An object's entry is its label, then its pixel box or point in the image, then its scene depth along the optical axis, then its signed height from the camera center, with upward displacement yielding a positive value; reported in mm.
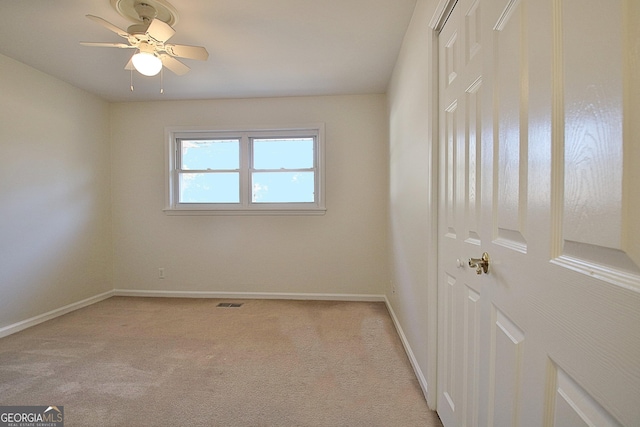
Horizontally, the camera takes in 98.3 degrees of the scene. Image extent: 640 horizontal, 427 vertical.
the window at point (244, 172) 3650 +495
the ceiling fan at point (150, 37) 1853 +1190
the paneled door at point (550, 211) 449 -8
